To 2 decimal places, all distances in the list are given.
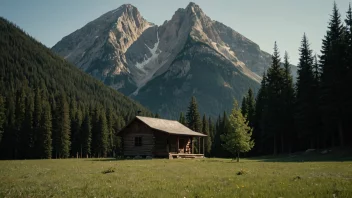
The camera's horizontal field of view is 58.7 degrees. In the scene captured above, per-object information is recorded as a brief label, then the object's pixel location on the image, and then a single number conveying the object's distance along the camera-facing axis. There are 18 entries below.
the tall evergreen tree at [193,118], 88.38
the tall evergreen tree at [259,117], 71.75
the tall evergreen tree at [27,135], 74.61
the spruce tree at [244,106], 83.07
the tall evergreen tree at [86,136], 82.19
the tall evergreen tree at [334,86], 44.22
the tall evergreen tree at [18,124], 75.06
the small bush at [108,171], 22.26
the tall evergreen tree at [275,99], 59.59
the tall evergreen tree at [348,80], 43.21
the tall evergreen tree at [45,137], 71.06
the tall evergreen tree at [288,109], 58.62
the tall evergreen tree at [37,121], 72.19
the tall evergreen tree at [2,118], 70.75
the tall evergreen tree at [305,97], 51.01
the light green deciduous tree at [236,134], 42.25
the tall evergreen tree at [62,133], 74.62
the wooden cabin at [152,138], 53.38
